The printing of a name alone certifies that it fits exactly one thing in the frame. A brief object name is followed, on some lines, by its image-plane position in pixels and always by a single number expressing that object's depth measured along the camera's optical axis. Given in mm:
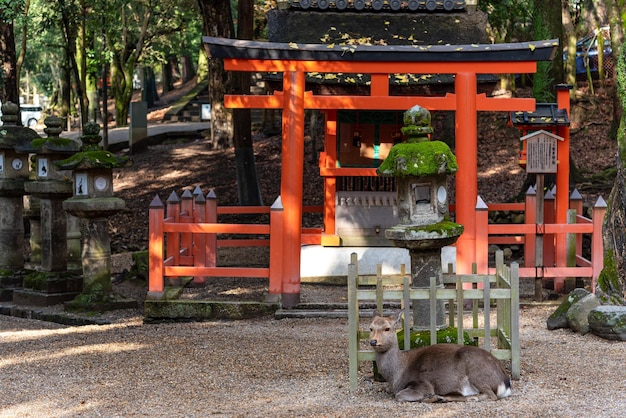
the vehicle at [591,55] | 30942
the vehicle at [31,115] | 45062
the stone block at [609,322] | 10578
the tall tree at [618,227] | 11617
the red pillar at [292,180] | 12969
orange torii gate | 12883
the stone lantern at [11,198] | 15633
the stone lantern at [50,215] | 14805
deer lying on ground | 8203
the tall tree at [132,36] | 33469
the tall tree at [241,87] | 21031
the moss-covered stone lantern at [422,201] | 9344
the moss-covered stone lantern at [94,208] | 13742
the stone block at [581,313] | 11141
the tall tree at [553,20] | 20625
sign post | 13477
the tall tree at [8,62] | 19656
